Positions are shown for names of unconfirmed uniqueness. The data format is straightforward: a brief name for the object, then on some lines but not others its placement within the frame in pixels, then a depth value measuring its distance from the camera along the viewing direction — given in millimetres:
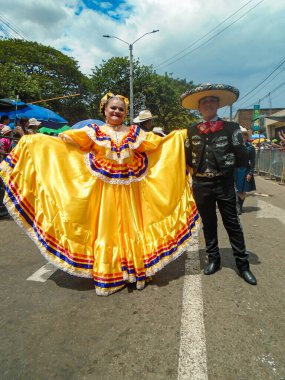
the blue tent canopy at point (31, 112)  8273
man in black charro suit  3352
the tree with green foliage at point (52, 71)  34197
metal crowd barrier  12984
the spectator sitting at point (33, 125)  8234
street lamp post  25923
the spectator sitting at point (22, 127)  6941
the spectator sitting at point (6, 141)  6543
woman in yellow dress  3217
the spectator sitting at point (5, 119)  7734
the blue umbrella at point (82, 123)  7854
